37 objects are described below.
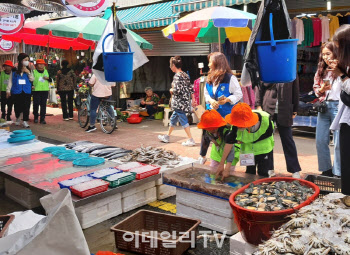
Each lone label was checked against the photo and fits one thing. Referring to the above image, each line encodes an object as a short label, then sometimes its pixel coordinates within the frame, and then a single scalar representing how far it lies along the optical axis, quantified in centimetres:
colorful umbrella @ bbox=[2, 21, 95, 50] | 1372
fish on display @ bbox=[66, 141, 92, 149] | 729
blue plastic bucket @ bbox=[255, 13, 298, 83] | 299
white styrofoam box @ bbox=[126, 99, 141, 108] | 1529
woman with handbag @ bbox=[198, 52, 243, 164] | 591
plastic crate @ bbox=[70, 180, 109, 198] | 457
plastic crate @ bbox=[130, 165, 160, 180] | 531
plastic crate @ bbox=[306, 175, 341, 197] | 414
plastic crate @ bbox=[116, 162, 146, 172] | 555
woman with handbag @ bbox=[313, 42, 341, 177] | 582
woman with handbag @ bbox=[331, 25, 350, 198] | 366
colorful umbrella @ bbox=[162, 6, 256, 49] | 773
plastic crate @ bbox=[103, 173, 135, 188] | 497
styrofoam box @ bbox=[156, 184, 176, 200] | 572
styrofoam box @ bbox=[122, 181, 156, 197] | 524
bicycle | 1146
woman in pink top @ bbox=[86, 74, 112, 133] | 1128
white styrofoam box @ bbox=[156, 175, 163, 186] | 570
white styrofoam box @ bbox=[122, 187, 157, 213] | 524
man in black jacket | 600
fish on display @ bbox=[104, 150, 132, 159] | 669
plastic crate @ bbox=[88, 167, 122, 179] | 523
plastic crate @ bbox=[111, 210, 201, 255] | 386
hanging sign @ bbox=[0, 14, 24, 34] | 1038
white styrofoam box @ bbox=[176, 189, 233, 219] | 438
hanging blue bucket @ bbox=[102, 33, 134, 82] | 394
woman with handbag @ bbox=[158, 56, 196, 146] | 912
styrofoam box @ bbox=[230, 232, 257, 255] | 345
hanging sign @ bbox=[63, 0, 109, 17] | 549
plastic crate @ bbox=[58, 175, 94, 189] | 482
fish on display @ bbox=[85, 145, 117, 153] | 696
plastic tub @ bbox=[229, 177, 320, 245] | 321
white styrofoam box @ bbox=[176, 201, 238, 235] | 443
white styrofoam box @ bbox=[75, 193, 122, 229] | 469
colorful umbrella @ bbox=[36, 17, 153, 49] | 1144
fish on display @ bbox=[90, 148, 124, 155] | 680
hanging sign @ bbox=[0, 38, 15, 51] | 1680
